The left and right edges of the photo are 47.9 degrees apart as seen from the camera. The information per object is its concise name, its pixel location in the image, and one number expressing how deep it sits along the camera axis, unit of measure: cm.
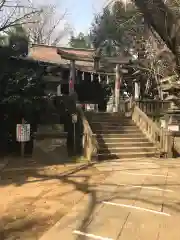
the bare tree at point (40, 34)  2723
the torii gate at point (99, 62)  1123
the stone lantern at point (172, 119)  945
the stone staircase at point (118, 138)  830
